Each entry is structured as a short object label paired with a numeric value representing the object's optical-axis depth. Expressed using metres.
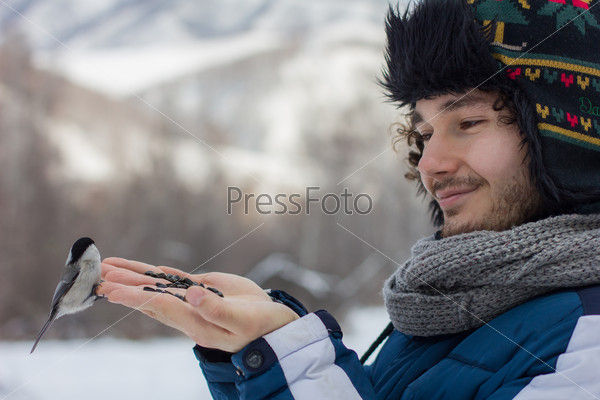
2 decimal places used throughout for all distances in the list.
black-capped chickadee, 0.99
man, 0.65
